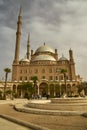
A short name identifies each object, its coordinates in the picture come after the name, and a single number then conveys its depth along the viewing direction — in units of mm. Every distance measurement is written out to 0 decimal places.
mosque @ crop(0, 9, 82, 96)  62625
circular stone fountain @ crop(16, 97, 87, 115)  10709
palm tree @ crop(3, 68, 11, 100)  42219
